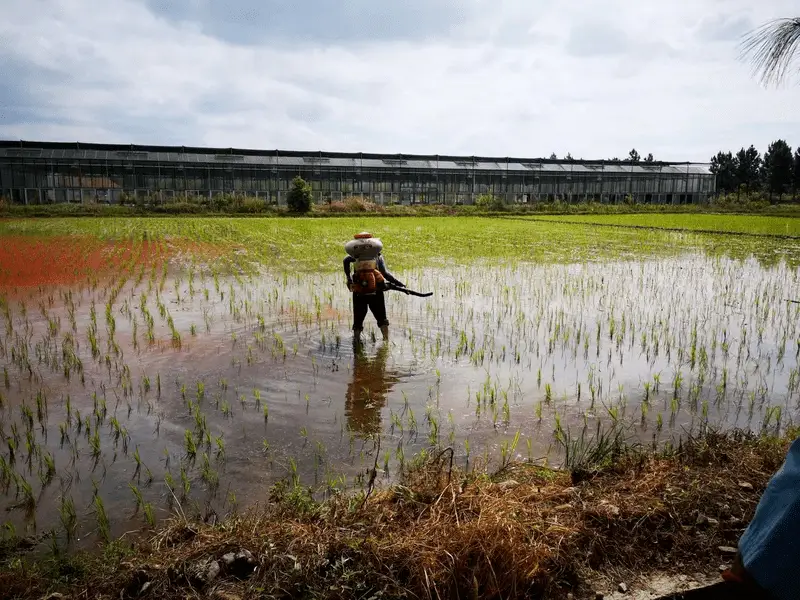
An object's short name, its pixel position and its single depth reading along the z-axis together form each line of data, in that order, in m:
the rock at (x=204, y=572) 2.11
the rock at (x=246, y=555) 2.18
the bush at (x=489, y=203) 38.78
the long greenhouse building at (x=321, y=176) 39.16
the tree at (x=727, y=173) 66.56
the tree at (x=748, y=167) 64.12
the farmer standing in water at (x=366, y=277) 6.14
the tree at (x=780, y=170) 51.81
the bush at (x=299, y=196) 33.53
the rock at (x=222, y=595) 2.01
